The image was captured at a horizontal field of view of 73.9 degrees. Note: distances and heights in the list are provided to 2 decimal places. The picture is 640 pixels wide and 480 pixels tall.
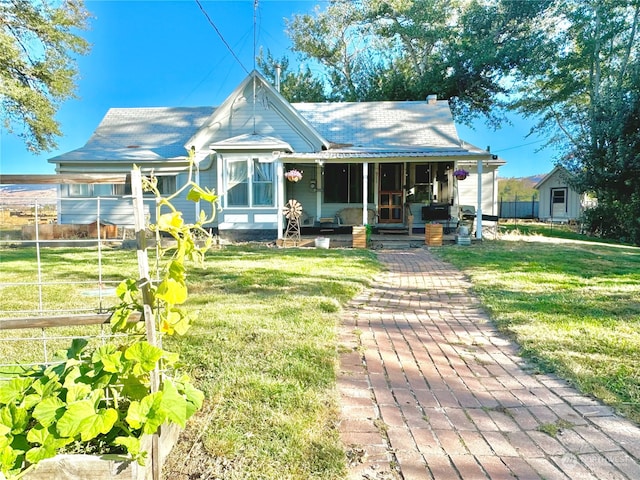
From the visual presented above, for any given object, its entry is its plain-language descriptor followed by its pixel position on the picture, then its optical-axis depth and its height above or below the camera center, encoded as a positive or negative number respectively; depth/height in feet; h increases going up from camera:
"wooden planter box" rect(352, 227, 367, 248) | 38.78 -1.92
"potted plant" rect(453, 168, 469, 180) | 41.99 +4.14
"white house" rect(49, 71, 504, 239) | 44.47 +5.88
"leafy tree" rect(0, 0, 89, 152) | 53.26 +20.62
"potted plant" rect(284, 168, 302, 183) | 41.73 +4.07
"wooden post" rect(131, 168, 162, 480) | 6.17 -0.68
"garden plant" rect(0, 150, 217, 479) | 5.69 -2.52
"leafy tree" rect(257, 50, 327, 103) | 88.53 +28.98
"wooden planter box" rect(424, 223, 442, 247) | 39.88 -1.86
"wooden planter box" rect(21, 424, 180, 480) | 5.91 -3.48
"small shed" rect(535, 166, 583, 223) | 83.61 +2.88
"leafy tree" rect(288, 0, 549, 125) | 73.92 +32.82
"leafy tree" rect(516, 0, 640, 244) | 50.42 +20.21
